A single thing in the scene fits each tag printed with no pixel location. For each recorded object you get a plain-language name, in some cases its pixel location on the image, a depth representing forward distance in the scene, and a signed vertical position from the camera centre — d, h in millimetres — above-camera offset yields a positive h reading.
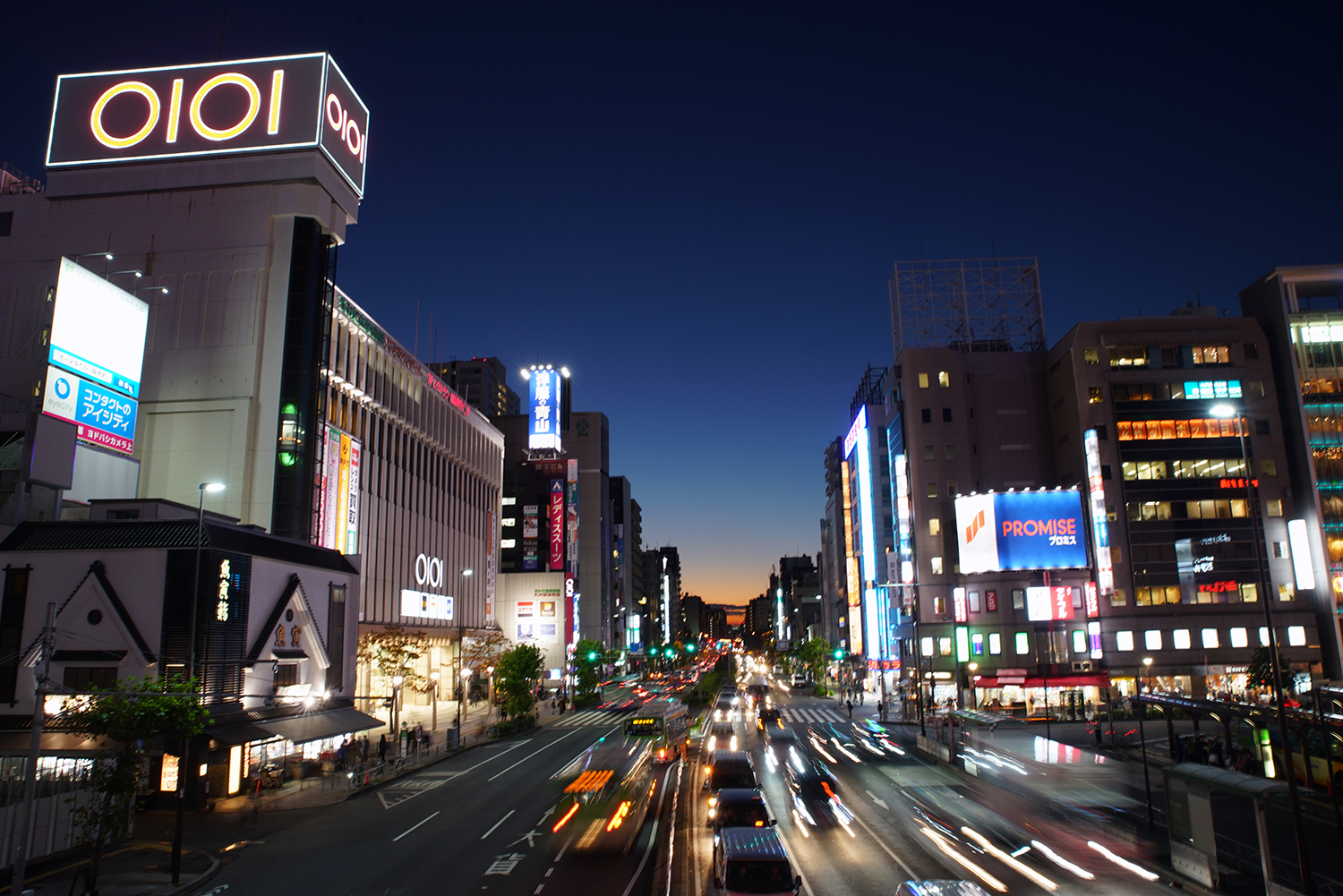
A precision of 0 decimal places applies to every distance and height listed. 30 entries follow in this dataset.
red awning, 75188 -6718
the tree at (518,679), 60781 -4758
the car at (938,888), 14812 -4929
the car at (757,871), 17078 -5284
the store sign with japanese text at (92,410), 40750 +10548
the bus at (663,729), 40156 -5690
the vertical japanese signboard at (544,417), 122438 +28239
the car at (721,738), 46906 -7237
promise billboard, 78688 +6809
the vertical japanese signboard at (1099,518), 77062 +8040
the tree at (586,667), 86250 -5855
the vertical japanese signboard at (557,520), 110875 +12084
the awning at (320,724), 36750 -5015
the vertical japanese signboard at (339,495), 57000 +8366
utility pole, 18641 -3543
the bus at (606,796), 25750 -6609
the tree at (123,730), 21297 -3017
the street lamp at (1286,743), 17188 -2878
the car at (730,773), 27938 -5397
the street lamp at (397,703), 50816 -5719
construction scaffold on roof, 93688 +33138
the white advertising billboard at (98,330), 42000 +14956
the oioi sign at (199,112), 58375 +35177
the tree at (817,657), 112062 -6446
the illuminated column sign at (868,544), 98875 +7641
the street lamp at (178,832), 22250 -5555
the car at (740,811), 22422 -5327
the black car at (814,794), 28281 -7099
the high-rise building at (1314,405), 78188 +18931
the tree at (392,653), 58938 -2631
